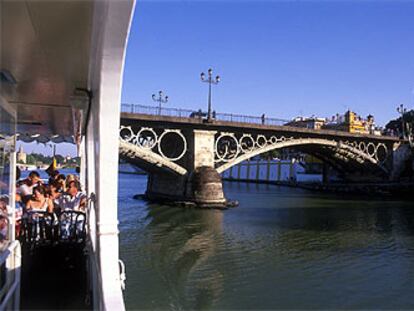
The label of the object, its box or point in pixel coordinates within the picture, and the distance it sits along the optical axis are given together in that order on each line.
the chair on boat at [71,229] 5.05
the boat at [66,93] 2.12
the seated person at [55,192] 6.01
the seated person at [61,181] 6.91
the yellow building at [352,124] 57.85
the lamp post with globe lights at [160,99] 29.53
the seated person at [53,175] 7.35
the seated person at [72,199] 6.13
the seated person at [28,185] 5.46
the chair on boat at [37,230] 4.78
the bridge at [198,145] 22.28
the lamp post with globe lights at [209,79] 25.51
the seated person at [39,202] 5.31
